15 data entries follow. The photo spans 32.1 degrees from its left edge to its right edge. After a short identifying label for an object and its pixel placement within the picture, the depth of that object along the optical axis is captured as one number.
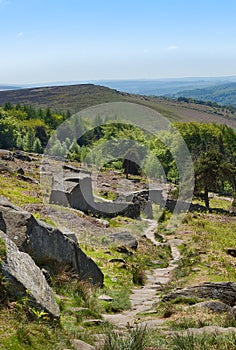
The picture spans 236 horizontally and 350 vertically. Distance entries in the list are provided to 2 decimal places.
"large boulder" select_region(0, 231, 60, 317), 9.46
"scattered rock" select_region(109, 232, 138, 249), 26.69
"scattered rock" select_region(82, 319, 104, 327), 11.07
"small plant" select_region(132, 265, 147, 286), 20.07
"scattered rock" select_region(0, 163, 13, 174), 48.14
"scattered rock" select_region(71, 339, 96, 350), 8.39
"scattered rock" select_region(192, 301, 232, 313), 12.67
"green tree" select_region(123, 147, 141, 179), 87.56
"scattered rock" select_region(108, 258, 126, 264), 22.35
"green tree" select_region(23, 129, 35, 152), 108.81
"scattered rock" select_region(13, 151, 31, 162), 73.38
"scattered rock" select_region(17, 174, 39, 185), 47.13
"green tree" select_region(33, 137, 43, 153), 109.90
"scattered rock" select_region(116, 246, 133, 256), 24.95
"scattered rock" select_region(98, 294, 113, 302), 15.39
